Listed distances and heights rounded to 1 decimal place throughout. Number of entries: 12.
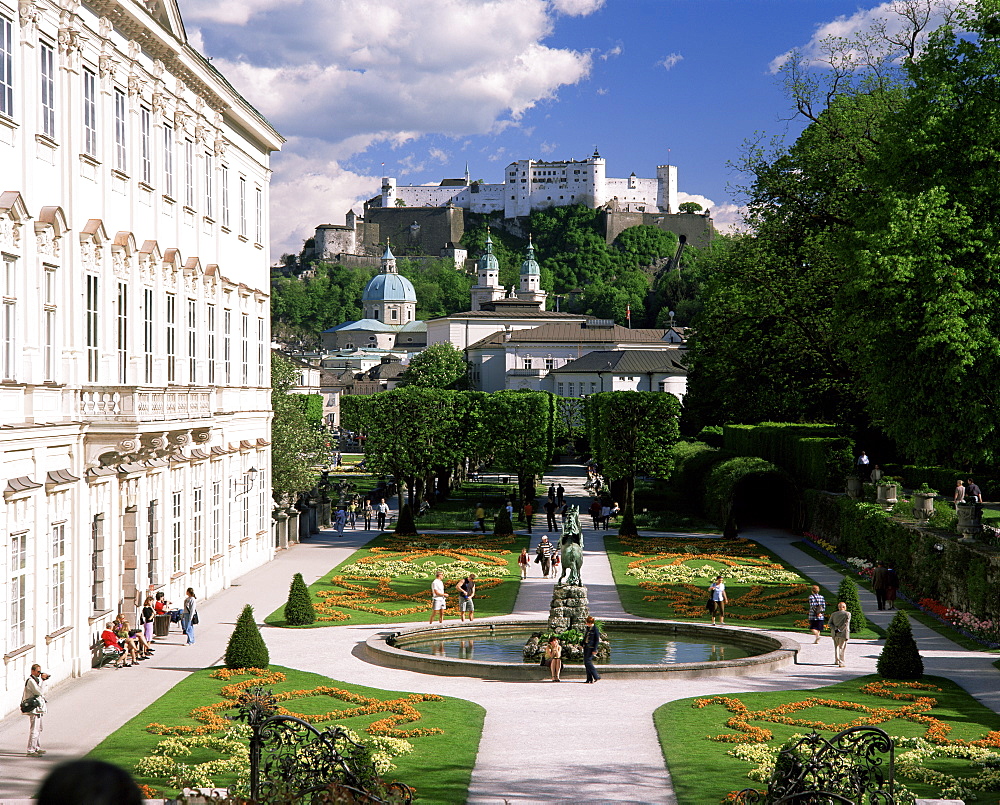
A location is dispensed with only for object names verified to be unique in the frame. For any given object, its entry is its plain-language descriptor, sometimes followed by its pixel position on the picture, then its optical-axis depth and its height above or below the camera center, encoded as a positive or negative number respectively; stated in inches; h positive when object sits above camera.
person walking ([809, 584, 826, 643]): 1098.7 -184.1
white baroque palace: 815.1 +85.6
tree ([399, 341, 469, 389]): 5036.9 +218.3
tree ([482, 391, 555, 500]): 2379.4 -23.8
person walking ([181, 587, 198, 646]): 1092.5 -183.5
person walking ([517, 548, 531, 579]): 1551.4 -191.4
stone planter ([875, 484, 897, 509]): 1581.0 -106.3
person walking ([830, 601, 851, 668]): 977.5 -179.6
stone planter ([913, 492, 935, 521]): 1401.3 -108.1
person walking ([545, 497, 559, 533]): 2039.9 -170.8
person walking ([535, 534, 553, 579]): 1542.8 -185.0
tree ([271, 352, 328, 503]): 1991.9 -46.7
